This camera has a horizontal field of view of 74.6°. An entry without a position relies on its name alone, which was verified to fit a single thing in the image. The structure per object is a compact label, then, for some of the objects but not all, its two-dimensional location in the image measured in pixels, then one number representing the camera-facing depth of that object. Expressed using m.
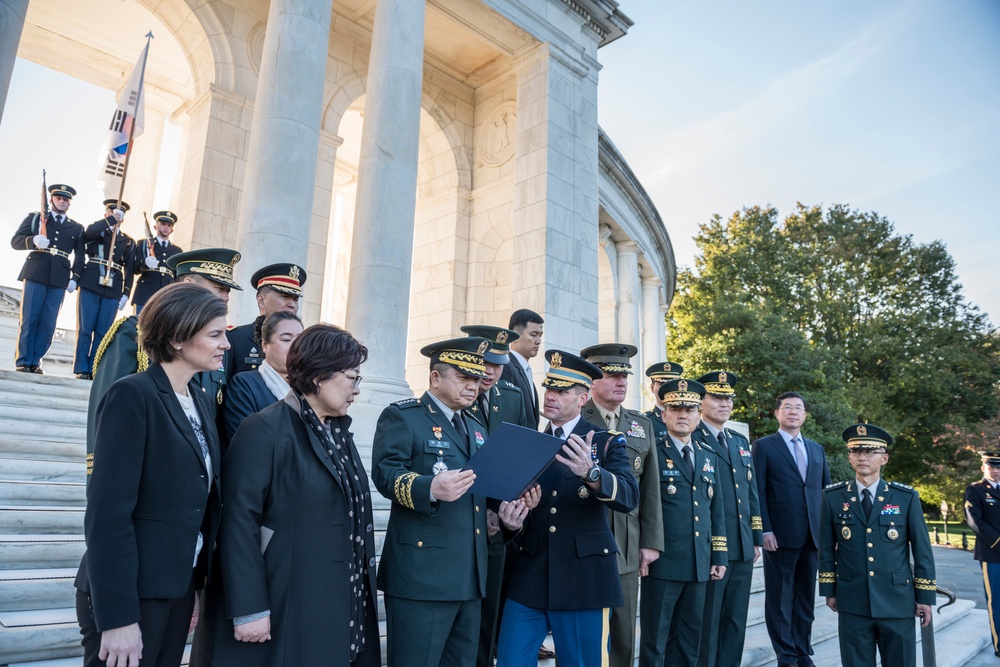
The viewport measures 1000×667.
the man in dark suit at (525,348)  5.81
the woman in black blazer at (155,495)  2.25
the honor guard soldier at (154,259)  9.37
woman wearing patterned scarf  2.59
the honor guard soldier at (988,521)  8.59
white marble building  9.06
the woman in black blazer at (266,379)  3.49
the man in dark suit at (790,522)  6.47
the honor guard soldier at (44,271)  8.44
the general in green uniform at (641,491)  4.69
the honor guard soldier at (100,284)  8.77
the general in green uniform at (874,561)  5.39
